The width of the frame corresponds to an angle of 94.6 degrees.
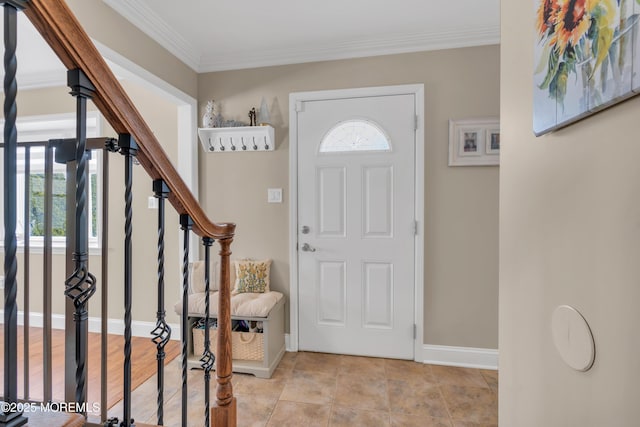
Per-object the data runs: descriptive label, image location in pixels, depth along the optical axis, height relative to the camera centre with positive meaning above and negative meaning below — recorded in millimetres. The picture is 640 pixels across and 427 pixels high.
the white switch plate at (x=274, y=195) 2518 +158
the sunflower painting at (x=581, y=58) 568 +353
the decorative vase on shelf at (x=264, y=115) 2473 +823
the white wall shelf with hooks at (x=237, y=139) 2469 +640
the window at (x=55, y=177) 2764 +353
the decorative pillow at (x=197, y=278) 2455 -543
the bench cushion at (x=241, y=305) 2133 -675
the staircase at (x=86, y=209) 513 +10
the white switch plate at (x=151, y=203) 2688 +90
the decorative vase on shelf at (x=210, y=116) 2529 +832
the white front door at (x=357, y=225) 2340 -92
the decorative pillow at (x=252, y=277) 2432 -527
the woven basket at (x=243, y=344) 2191 -977
